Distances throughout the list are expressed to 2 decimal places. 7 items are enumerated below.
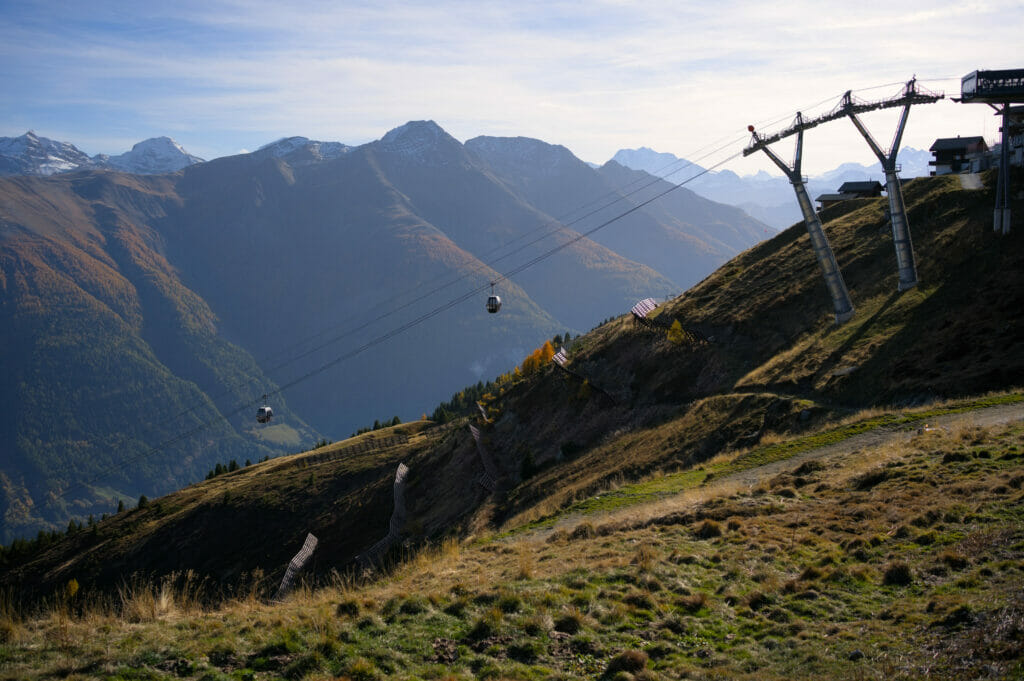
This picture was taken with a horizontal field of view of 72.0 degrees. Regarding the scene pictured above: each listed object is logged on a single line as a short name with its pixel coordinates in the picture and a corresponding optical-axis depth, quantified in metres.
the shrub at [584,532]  21.81
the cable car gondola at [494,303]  63.19
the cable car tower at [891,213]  44.44
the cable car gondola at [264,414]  82.25
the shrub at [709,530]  19.33
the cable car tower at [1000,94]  43.09
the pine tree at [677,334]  54.59
